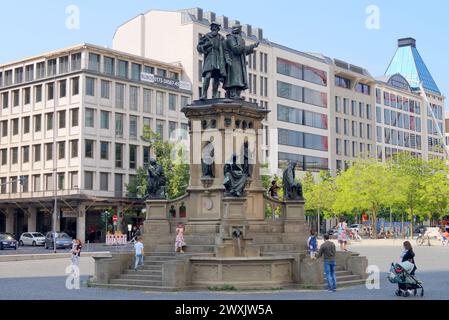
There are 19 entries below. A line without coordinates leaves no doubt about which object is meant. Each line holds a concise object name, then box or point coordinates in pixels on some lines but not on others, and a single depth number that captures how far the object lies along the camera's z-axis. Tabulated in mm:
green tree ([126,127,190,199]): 64375
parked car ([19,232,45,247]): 66875
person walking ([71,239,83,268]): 29141
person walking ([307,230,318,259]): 26031
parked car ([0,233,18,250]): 60534
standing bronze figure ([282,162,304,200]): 28078
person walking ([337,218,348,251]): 40906
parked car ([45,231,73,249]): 60125
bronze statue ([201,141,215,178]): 26750
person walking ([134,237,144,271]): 24578
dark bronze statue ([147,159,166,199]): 27438
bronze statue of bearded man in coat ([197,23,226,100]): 27509
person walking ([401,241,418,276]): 21672
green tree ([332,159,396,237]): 77188
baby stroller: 20859
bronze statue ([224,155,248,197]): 24766
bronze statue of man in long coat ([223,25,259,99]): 27672
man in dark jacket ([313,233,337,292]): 22328
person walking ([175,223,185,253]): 25062
